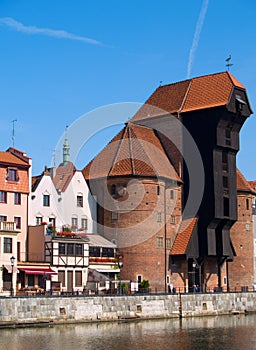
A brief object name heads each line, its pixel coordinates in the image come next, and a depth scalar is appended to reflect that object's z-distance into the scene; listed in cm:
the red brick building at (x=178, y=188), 7631
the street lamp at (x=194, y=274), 7772
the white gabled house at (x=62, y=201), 7131
